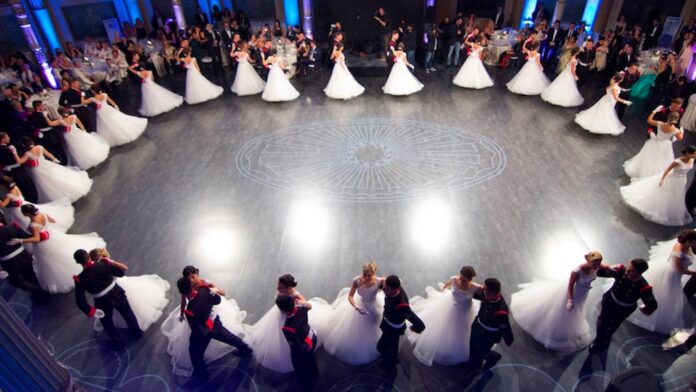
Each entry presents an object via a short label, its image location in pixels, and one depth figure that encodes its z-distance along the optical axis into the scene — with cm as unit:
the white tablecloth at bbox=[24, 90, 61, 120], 855
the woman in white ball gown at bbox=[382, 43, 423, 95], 1041
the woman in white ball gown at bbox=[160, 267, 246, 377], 423
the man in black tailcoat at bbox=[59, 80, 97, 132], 799
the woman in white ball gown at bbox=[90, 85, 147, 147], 838
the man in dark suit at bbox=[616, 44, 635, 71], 1025
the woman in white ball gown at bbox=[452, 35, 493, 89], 1082
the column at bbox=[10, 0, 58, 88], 1036
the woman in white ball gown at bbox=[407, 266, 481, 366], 390
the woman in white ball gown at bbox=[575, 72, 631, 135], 801
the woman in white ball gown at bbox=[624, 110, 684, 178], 623
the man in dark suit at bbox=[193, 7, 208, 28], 1374
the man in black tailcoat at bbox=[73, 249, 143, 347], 397
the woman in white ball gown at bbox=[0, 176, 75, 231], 526
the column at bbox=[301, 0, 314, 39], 1369
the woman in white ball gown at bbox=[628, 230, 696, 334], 424
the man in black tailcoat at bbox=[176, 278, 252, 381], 371
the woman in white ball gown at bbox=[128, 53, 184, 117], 969
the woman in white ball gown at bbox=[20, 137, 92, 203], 645
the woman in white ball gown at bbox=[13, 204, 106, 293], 492
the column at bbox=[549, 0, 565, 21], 1305
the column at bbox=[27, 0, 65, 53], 1278
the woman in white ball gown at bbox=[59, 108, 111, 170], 750
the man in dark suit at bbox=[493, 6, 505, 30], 1381
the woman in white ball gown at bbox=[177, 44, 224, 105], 1029
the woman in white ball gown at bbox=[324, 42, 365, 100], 1040
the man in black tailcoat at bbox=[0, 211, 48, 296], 470
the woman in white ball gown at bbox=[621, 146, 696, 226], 562
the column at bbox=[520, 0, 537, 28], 1444
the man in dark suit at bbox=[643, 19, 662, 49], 1143
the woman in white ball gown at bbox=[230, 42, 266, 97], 1077
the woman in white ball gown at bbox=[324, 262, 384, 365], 387
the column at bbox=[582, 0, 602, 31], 1339
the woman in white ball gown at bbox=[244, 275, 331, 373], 401
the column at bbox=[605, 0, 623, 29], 1286
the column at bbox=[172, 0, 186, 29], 1352
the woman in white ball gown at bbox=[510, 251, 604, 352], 408
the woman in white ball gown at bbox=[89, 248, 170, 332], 470
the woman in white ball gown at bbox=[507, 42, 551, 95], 1018
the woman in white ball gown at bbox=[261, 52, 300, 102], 1020
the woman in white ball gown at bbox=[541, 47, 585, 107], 952
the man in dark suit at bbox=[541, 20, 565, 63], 1163
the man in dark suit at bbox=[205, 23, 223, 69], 1218
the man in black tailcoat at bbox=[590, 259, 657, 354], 376
